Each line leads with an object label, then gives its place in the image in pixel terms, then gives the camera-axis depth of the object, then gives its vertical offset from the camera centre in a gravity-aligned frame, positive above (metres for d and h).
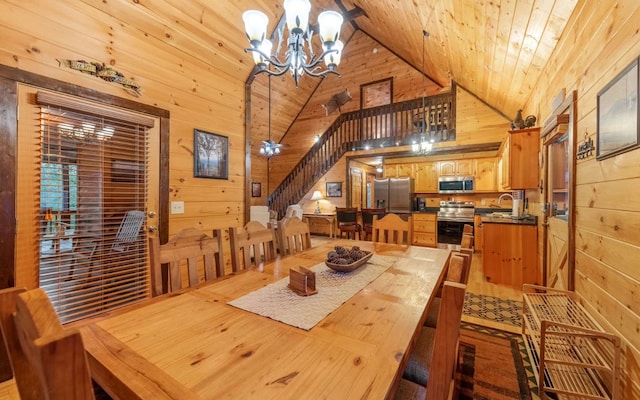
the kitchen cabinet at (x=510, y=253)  3.25 -0.71
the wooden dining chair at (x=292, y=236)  2.19 -0.34
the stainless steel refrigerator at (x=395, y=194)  6.25 +0.11
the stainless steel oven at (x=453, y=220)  5.43 -0.46
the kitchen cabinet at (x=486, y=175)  5.57 +0.53
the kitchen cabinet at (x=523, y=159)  3.26 +0.52
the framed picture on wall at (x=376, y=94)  7.59 +3.20
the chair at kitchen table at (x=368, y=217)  5.34 -0.39
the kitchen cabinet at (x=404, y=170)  6.57 +0.74
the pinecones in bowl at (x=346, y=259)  1.56 -0.39
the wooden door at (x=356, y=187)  7.20 +0.31
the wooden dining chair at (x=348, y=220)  5.60 -0.47
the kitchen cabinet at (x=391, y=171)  6.75 +0.73
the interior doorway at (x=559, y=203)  2.08 -0.05
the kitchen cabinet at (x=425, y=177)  6.25 +0.52
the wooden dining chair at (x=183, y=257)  1.39 -0.35
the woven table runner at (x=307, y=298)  1.02 -0.46
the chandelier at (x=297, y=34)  2.01 +1.36
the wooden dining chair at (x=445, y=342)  0.67 -0.39
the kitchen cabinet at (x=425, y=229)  5.82 -0.71
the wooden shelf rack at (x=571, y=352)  1.41 -0.98
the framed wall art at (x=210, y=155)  2.79 +0.49
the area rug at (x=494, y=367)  1.64 -1.22
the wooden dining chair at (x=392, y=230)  2.66 -0.34
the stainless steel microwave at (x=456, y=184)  5.79 +0.33
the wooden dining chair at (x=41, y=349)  0.39 -0.26
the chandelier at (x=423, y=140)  5.12 +1.35
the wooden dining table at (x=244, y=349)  0.66 -0.48
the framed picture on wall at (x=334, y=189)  7.09 +0.26
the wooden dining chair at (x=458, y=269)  0.84 -0.23
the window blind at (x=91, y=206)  1.84 -0.07
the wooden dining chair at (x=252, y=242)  1.79 -0.33
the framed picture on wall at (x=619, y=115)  1.29 +0.47
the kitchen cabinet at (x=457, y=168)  5.84 +0.72
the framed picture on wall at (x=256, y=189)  8.33 +0.30
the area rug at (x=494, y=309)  2.56 -1.19
